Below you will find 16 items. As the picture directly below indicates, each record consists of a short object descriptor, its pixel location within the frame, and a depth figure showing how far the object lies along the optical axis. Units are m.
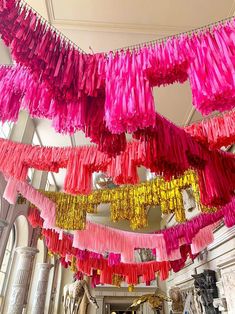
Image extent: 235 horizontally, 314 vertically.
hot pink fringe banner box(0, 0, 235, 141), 1.46
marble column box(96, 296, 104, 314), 11.50
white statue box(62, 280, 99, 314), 7.96
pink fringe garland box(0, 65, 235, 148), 1.82
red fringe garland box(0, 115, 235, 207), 2.44
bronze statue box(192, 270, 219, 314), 5.84
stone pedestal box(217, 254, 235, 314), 4.96
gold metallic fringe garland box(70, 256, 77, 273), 7.07
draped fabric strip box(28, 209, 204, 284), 5.71
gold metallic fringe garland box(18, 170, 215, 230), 4.42
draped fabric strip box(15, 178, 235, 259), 4.68
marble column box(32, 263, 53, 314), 8.72
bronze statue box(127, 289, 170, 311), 7.68
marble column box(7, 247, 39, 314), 6.50
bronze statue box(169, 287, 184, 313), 7.99
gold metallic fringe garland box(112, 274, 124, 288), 7.36
